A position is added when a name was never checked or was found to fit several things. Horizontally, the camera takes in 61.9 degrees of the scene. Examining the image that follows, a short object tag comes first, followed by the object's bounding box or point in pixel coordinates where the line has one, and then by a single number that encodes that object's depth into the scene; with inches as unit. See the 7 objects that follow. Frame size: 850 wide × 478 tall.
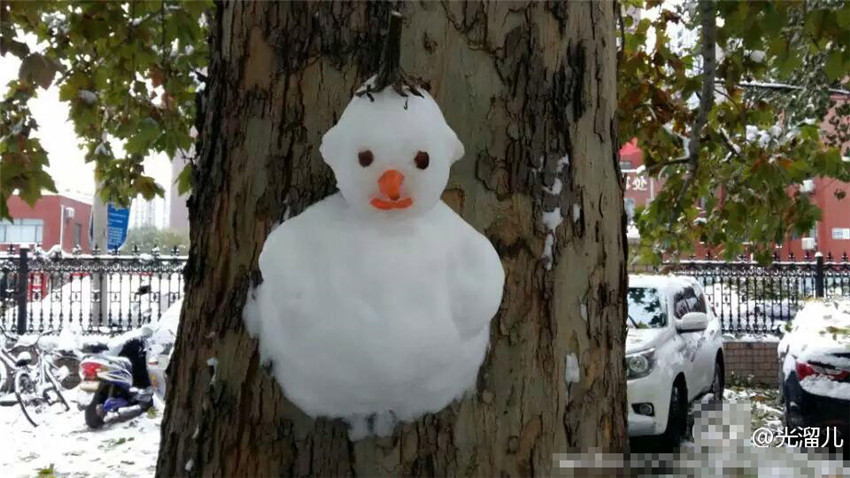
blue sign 415.5
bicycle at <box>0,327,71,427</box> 274.1
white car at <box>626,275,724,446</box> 228.1
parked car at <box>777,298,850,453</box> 201.9
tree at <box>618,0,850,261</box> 145.6
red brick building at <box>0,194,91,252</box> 1134.4
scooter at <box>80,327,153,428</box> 260.7
